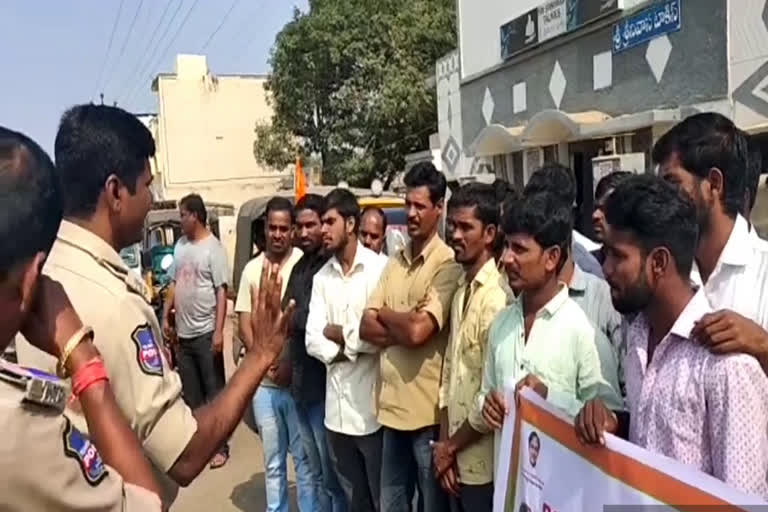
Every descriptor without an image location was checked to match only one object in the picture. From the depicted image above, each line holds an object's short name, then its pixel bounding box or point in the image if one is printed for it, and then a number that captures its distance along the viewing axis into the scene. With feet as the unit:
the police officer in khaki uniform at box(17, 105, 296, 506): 6.12
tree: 76.13
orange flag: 30.55
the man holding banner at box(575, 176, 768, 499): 6.03
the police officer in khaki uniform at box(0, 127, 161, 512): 4.04
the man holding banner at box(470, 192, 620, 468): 9.00
